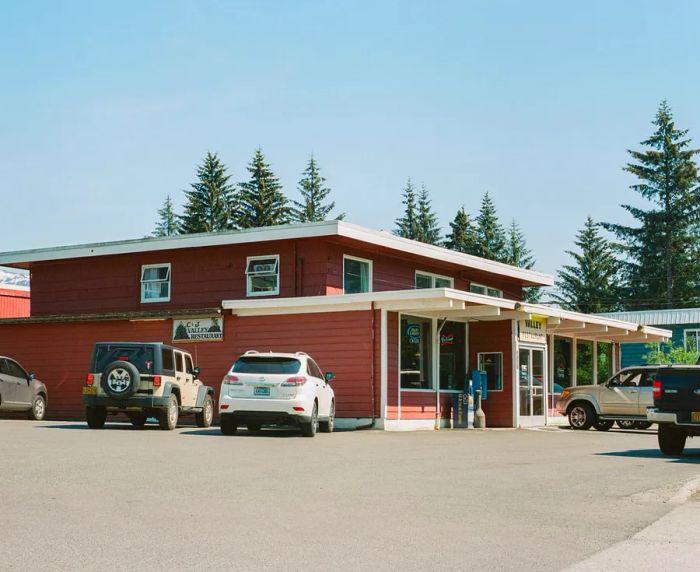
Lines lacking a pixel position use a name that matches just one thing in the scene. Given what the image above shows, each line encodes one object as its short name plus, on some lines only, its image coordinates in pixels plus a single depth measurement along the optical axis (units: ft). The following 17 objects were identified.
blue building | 168.04
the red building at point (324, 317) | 84.28
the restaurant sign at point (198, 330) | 92.38
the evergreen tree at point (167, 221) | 291.99
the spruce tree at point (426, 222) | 277.64
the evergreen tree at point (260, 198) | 228.02
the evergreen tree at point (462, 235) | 263.90
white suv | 66.34
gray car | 83.46
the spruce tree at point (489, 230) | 273.13
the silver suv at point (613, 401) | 89.71
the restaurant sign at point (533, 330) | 99.33
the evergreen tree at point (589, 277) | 261.44
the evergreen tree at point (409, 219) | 277.44
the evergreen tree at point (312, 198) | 247.50
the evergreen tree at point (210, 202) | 232.90
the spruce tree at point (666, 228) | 228.63
